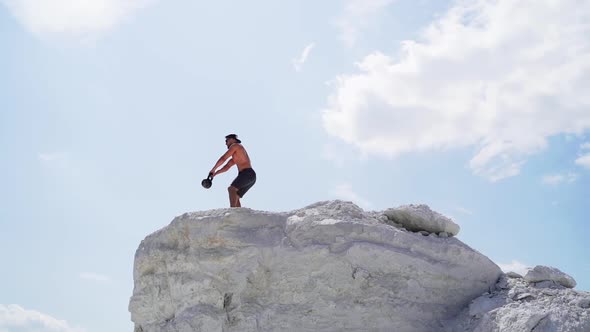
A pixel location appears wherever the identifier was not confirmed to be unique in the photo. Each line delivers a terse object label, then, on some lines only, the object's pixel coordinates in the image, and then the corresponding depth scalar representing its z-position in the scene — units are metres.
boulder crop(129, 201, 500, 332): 9.62
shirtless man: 11.65
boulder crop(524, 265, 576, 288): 10.02
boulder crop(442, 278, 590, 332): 8.77
